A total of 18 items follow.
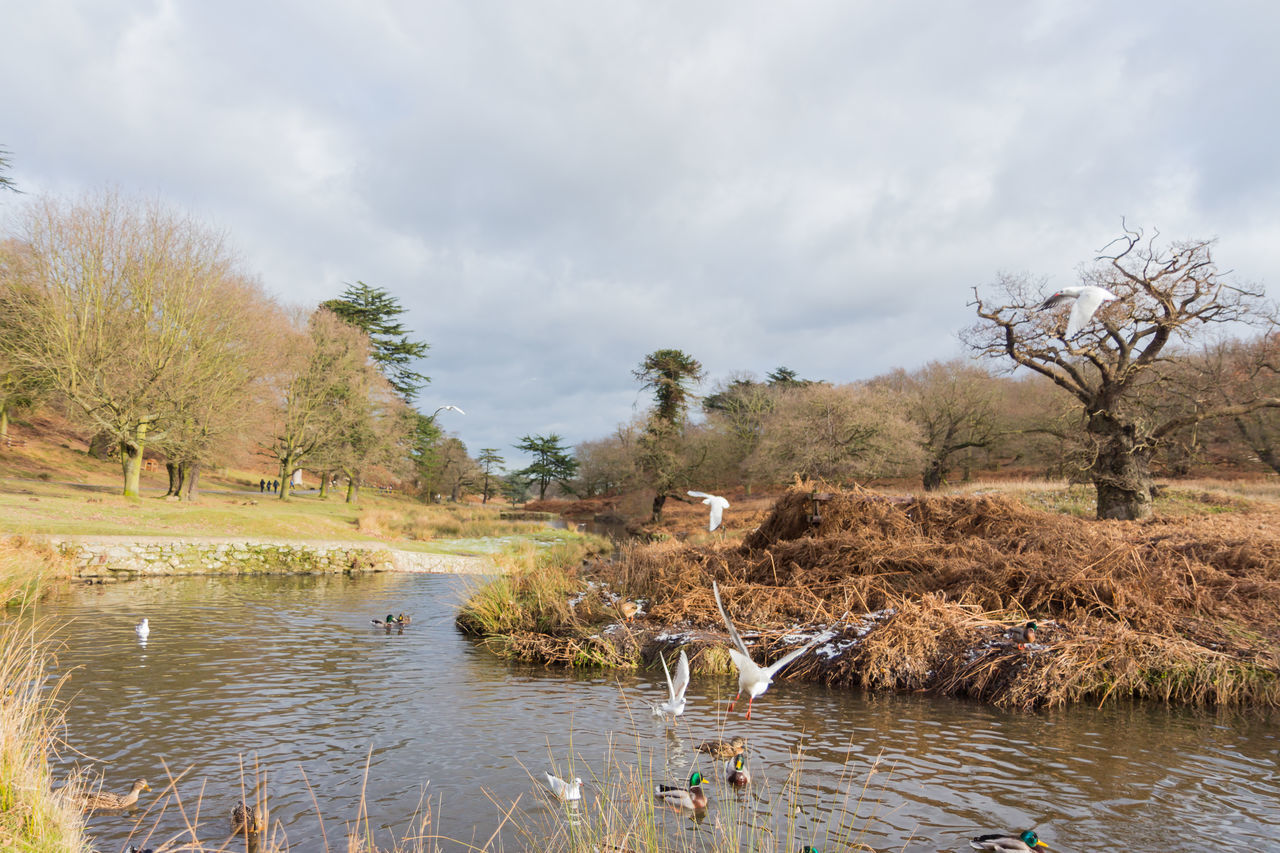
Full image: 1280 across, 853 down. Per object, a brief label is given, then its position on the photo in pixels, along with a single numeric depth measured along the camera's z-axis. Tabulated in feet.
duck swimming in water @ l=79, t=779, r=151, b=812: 17.88
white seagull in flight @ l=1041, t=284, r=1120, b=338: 42.06
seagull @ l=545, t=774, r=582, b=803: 17.52
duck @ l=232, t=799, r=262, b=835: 16.91
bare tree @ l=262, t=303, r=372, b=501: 146.92
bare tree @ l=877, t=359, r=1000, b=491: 172.04
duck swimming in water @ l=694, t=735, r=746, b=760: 22.94
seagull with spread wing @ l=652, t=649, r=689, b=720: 22.99
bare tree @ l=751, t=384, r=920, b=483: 144.15
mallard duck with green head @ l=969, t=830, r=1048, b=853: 16.57
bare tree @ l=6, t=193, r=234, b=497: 97.76
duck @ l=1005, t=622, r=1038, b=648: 31.40
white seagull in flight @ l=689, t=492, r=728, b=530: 32.73
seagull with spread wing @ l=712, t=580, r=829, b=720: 20.01
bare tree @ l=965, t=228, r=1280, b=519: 63.87
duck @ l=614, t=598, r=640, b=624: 42.23
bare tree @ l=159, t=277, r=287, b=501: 106.01
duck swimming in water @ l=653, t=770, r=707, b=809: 18.94
